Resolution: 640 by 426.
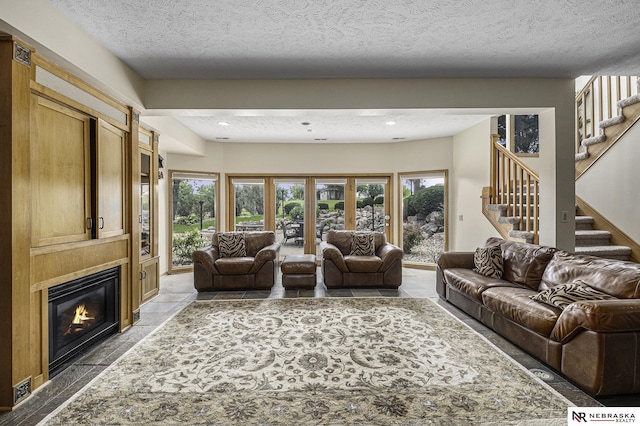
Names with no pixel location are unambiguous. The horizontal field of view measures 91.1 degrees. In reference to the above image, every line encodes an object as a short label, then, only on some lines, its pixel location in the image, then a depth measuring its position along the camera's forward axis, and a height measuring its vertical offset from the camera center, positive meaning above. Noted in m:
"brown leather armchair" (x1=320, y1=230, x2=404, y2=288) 5.16 -0.95
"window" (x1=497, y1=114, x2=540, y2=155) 6.54 +1.65
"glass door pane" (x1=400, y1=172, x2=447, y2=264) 6.78 -0.09
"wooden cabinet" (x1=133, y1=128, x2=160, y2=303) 4.45 -0.03
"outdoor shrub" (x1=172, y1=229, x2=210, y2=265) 6.51 -0.66
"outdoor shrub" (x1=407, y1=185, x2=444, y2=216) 6.79 +0.25
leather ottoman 5.07 -0.99
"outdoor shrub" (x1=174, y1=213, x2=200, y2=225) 6.50 -0.12
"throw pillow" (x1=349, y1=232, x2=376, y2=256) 5.62 -0.59
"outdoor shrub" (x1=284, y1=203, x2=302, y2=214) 7.32 +0.16
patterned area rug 2.00 -1.28
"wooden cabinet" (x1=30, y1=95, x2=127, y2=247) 2.36 +0.34
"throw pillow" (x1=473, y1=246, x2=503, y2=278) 3.97 -0.66
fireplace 2.57 -0.93
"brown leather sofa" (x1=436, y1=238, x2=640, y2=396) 2.11 -0.85
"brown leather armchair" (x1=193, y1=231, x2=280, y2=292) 5.02 -0.94
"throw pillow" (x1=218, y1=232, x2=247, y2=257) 5.50 -0.55
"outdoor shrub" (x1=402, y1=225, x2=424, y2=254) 7.00 -0.56
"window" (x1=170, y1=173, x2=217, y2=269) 6.48 +0.00
